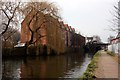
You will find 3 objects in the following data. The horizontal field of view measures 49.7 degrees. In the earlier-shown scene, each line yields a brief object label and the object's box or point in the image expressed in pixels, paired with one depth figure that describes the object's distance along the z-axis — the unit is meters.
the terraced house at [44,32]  23.74
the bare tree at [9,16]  19.68
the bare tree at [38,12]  23.13
